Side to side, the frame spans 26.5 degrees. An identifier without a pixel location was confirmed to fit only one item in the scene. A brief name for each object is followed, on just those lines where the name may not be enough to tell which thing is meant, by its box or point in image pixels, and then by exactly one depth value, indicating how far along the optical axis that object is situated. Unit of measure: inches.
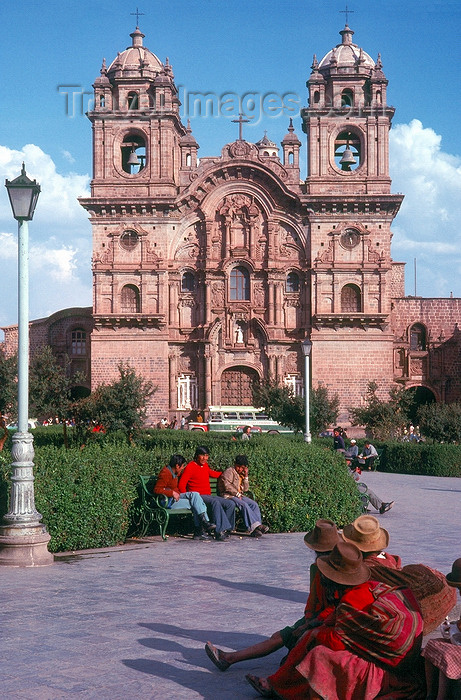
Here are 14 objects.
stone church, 1833.2
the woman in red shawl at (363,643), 225.6
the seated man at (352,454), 990.4
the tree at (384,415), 1520.7
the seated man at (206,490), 508.4
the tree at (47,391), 1546.5
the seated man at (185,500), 507.8
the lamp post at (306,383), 1099.3
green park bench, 507.5
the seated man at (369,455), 1147.5
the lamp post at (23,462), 426.0
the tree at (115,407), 1230.8
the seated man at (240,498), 521.3
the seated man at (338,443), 1124.5
